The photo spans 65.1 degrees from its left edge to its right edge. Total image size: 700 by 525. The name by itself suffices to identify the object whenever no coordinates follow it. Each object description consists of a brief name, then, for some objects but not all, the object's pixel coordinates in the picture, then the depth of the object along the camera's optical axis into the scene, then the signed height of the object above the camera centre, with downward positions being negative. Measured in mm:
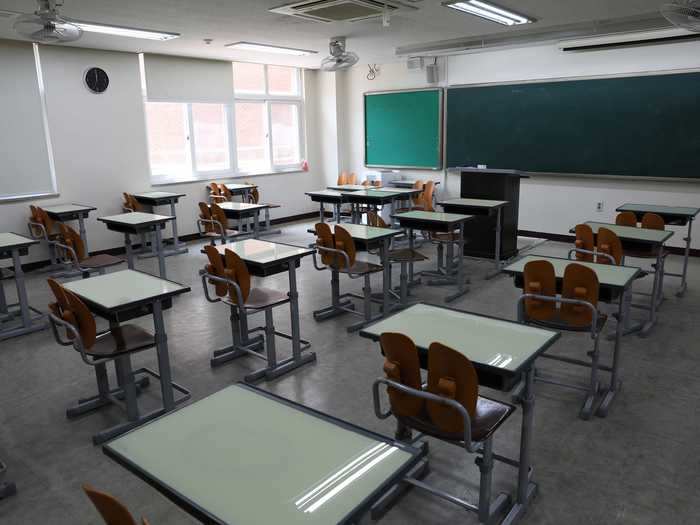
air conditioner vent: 4590 +1162
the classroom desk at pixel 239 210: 7074 -791
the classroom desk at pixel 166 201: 7472 -699
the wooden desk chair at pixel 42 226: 6492 -885
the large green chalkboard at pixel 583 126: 6785 +193
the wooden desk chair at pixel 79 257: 5023 -998
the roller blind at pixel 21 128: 6594 +285
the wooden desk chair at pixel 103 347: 2887 -1075
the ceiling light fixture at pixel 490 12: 4961 +1246
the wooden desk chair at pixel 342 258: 4430 -915
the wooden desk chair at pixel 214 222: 6871 -923
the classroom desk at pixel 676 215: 5273 -729
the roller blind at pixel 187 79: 8008 +1041
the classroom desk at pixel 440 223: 5137 -749
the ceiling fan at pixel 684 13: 3514 +800
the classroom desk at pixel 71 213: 6611 -744
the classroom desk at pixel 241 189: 8555 -641
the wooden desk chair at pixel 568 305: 3033 -946
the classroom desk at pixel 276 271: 3693 -833
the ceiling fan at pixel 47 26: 3869 +875
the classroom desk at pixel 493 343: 2035 -789
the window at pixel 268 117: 9422 +522
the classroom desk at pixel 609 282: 3105 -792
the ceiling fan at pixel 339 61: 5762 +868
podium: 6629 -829
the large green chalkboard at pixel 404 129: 8938 +246
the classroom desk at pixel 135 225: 5703 -781
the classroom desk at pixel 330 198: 7622 -731
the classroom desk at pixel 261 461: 1298 -829
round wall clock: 7270 +921
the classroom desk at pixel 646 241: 4303 -782
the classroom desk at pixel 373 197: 7094 -673
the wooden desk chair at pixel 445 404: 1896 -955
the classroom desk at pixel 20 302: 4605 -1289
